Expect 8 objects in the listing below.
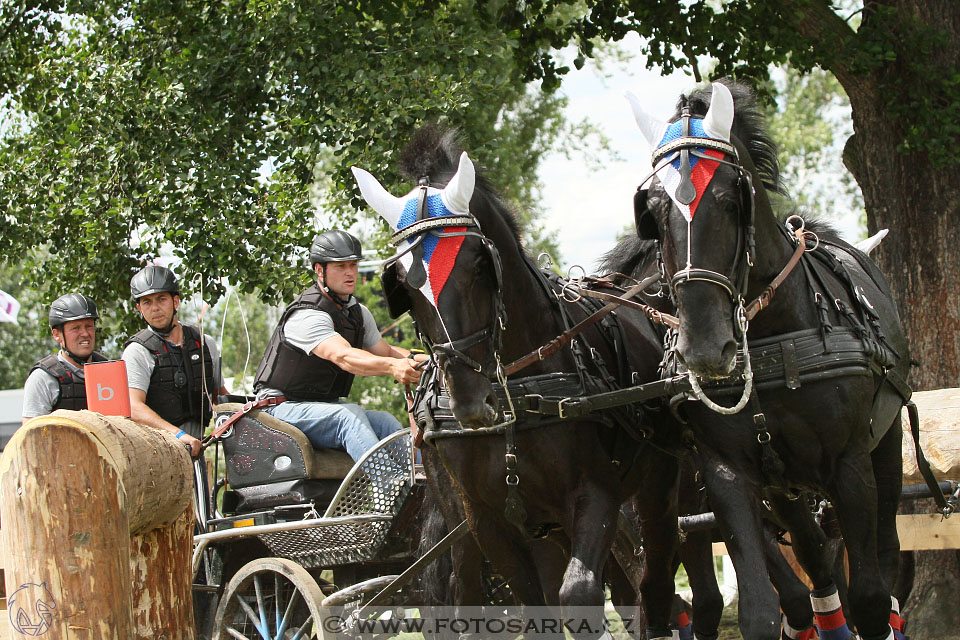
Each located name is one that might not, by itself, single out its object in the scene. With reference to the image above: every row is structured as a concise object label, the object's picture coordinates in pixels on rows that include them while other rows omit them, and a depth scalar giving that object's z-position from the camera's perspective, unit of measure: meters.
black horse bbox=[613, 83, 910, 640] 6.89
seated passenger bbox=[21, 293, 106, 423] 13.30
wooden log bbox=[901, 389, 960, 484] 10.58
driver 11.53
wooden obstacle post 6.82
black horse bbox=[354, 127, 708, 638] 7.35
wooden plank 12.25
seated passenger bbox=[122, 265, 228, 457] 12.83
